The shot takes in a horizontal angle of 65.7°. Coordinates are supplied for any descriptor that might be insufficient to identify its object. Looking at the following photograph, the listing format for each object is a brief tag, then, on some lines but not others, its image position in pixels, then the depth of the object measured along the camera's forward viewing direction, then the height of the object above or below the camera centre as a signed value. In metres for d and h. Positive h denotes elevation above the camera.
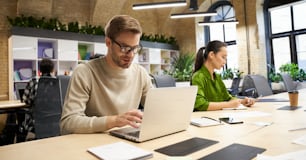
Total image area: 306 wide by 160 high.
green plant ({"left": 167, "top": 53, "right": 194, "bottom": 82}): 7.24 +0.73
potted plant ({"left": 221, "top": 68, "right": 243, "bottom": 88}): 6.52 +0.32
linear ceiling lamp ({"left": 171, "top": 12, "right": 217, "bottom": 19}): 5.17 +1.61
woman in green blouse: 2.19 +0.13
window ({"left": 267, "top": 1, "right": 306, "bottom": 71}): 5.97 +1.30
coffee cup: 1.92 -0.11
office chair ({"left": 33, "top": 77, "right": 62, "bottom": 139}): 2.71 -0.21
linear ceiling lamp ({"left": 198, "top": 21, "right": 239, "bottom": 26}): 5.67 +1.53
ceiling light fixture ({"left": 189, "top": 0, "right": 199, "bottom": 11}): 4.84 +1.67
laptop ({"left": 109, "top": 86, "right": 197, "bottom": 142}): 1.01 -0.12
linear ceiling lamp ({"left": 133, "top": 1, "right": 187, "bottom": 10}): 4.57 +1.65
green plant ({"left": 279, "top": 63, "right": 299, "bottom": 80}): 5.55 +0.35
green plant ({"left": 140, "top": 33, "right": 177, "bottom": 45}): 7.29 +1.58
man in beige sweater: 1.23 +0.02
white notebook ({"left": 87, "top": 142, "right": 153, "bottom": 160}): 0.82 -0.24
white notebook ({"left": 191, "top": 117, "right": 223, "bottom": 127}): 1.35 -0.21
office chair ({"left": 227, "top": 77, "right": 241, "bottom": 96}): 5.49 -0.04
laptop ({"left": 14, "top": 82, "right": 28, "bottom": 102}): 3.98 +0.02
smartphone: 1.38 -0.21
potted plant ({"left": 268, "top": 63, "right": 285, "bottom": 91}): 5.74 +0.08
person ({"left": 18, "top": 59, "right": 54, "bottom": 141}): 3.06 -0.06
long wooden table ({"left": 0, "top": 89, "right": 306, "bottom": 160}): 0.89 -0.24
